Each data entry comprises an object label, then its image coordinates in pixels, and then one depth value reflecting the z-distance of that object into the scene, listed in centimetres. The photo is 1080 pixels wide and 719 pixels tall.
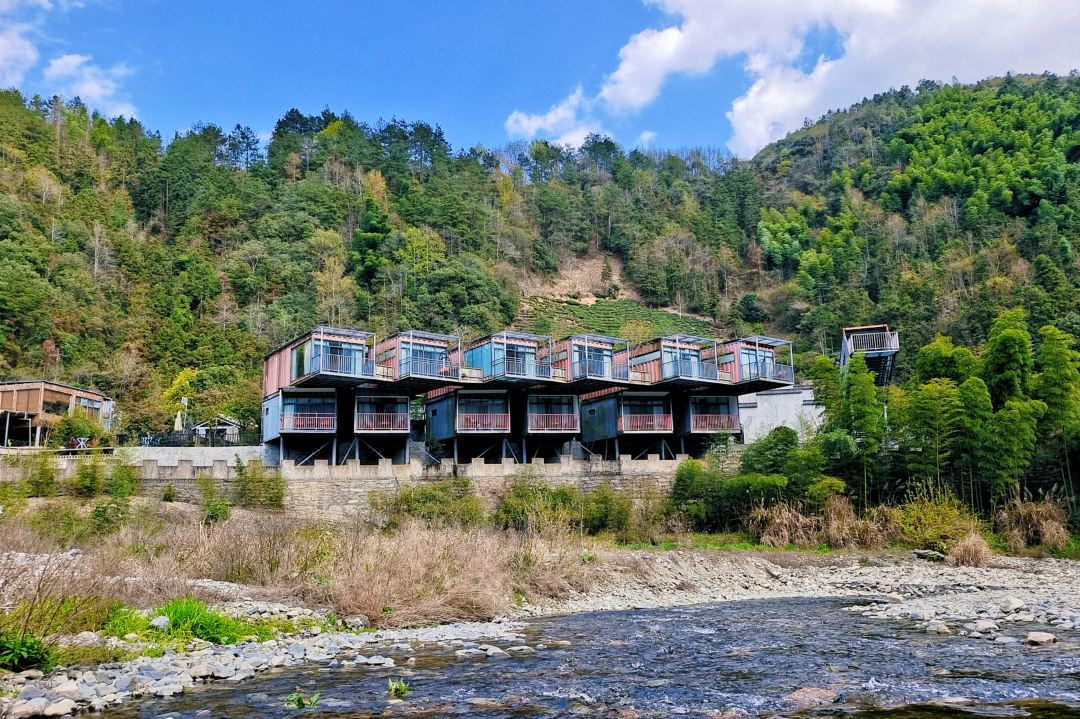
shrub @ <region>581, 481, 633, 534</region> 3209
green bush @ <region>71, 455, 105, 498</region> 2958
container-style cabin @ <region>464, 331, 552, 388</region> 3759
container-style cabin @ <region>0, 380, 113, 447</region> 4012
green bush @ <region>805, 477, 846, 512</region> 3027
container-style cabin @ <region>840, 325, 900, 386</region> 4369
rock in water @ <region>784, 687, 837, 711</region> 958
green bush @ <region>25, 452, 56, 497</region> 2930
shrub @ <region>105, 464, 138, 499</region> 2933
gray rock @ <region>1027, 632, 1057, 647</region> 1334
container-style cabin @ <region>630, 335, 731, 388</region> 3981
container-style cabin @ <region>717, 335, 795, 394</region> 4088
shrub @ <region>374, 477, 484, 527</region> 2997
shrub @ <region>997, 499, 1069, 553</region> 2733
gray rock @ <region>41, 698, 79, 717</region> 858
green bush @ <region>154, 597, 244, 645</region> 1265
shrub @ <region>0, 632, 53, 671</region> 960
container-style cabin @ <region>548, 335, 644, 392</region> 3859
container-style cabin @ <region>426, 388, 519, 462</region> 3844
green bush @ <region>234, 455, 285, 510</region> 3103
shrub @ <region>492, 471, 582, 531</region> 3019
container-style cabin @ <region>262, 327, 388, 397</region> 3525
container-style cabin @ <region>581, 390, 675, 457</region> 4034
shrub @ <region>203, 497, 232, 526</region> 2786
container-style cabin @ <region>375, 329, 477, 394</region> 3644
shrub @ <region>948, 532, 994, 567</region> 2631
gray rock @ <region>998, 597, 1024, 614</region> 1711
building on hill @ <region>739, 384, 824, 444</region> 4478
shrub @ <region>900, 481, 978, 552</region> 2781
